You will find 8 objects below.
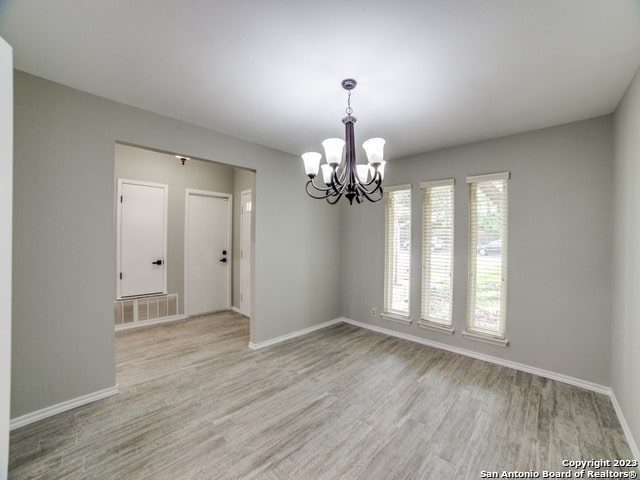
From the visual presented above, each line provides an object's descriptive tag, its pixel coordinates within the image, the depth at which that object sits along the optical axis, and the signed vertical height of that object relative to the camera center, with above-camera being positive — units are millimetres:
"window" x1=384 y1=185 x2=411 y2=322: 3996 -203
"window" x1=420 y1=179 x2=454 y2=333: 3582 -197
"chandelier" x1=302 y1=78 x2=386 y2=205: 2055 +574
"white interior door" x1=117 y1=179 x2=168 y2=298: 4203 -42
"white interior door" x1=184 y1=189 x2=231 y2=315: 4859 -291
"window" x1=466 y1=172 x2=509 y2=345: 3182 -199
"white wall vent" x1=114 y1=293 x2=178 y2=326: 4160 -1155
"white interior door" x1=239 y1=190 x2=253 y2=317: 4926 -279
